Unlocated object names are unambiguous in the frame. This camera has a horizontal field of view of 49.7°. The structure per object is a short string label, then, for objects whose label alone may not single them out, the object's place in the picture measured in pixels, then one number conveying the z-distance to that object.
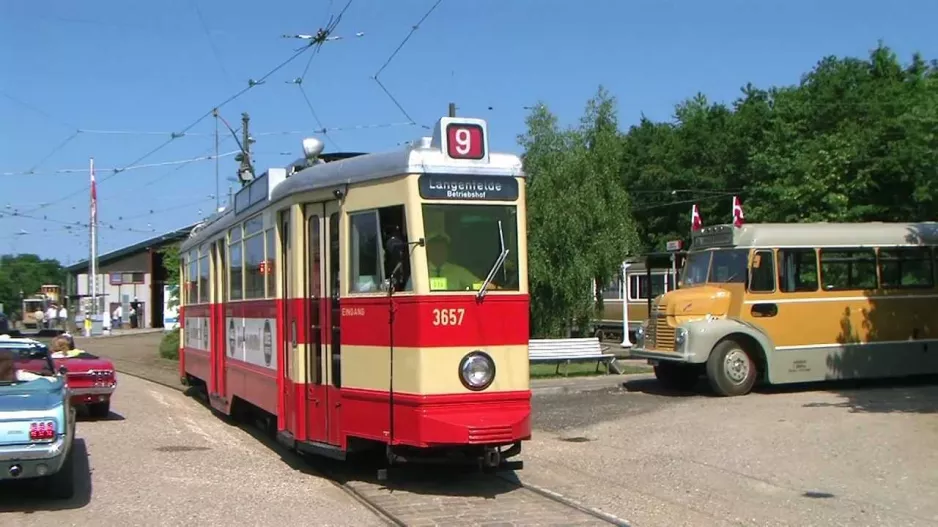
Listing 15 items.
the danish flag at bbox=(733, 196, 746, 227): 20.04
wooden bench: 20.02
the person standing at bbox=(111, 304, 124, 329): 62.00
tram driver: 9.09
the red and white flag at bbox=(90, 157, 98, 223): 43.54
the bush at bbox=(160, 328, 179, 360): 30.98
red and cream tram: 8.99
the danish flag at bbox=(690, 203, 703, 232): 20.58
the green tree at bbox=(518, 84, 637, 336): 26.67
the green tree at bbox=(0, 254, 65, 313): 85.71
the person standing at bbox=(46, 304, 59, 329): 52.28
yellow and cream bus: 17.34
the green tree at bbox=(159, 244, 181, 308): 39.59
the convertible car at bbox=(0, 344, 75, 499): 8.47
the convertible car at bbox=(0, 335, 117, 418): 15.21
